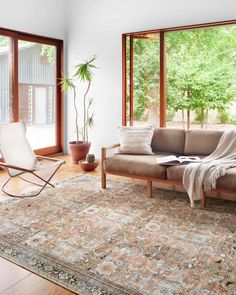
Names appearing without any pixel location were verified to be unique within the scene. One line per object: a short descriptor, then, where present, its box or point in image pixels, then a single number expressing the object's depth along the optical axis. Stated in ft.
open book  11.78
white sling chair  12.86
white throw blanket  10.68
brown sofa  11.19
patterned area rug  6.80
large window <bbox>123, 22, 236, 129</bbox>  16.70
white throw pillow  13.78
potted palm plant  18.13
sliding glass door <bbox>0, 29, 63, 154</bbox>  17.40
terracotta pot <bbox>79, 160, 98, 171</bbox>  16.57
